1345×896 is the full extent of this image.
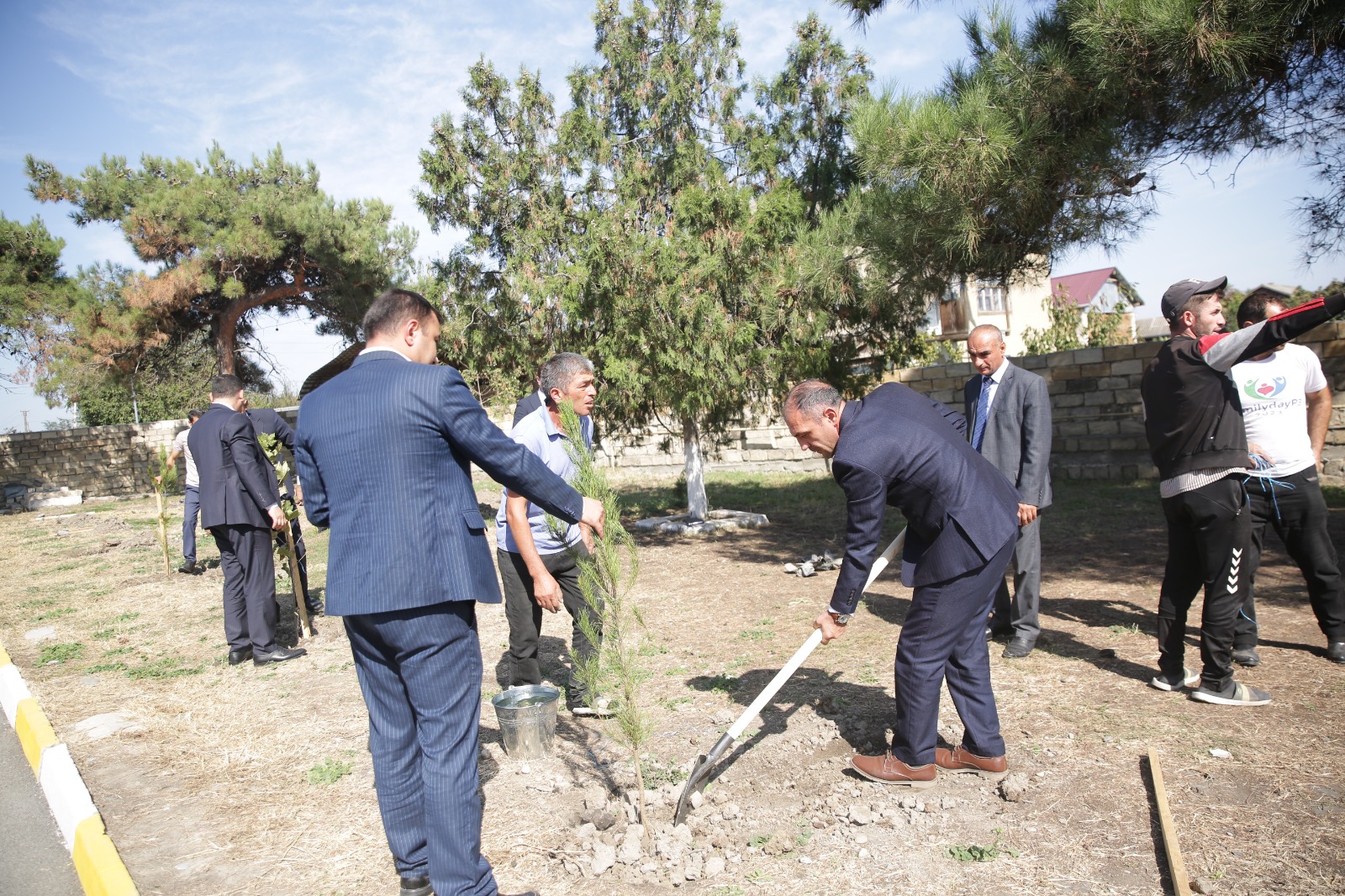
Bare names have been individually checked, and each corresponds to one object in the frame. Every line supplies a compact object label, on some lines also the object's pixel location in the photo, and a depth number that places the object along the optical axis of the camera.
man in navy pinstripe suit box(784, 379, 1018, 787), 3.34
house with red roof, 33.84
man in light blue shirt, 4.02
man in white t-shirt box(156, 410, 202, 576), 9.59
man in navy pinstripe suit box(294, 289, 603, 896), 2.55
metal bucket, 4.07
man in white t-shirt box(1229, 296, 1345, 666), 4.53
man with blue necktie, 5.00
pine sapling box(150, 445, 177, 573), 10.20
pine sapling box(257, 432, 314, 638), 6.76
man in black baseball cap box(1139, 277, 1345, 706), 4.00
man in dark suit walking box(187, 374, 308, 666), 5.88
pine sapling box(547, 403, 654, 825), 3.21
